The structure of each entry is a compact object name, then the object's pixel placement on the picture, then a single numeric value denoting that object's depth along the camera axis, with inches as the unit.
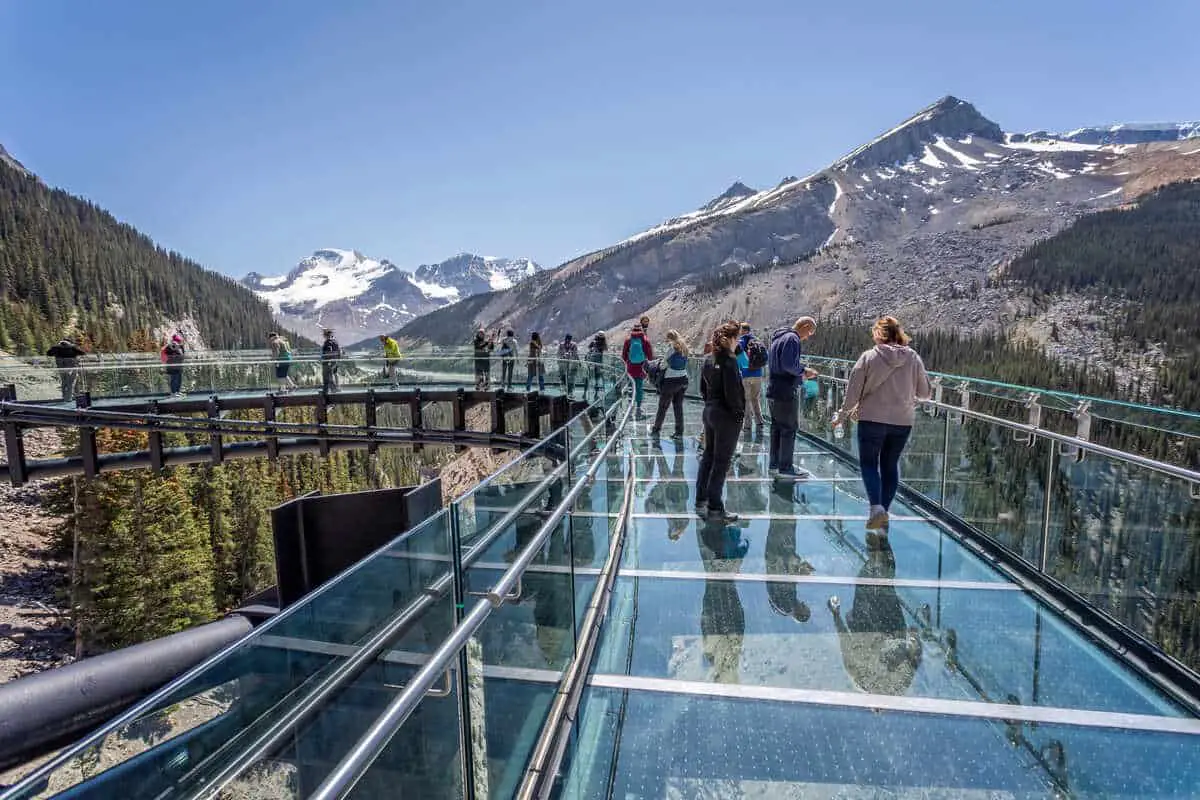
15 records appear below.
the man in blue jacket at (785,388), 312.0
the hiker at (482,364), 975.0
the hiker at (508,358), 917.6
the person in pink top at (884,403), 232.5
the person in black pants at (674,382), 404.5
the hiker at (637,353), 464.1
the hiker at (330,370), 983.0
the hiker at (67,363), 866.8
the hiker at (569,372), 788.4
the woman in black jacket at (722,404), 247.6
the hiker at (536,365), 900.0
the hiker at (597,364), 653.3
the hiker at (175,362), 956.6
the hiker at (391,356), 993.6
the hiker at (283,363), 986.7
